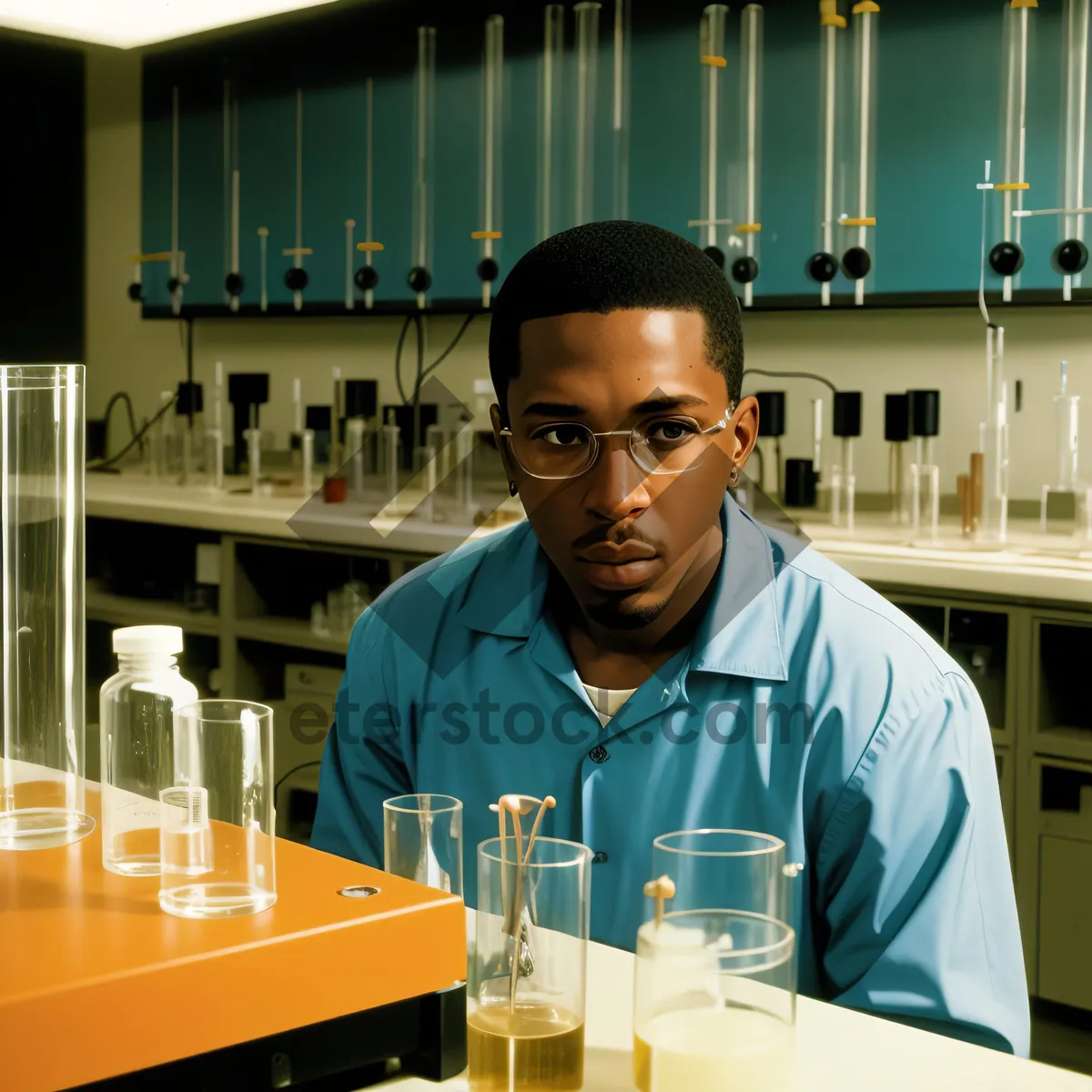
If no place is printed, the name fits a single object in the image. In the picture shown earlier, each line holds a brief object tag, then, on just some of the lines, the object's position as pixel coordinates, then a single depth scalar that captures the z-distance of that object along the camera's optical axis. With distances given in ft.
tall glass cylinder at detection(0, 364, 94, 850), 3.12
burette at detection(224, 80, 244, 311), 14.46
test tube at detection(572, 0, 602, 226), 11.62
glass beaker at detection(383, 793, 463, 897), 3.10
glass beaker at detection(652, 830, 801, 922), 2.36
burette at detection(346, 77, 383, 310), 13.28
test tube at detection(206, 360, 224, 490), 12.94
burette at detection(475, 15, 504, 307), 12.37
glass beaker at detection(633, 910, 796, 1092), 2.35
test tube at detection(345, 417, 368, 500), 12.30
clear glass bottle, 2.92
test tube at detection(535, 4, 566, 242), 11.88
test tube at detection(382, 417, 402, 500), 11.77
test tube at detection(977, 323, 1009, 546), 9.09
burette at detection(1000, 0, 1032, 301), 9.62
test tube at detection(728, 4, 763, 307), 10.80
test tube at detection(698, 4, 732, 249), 10.91
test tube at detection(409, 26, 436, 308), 12.93
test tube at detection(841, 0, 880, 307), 10.30
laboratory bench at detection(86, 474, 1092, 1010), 7.67
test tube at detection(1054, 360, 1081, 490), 9.44
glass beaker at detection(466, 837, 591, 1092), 2.55
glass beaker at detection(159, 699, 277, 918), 2.70
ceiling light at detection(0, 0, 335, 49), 4.96
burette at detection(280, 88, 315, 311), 13.70
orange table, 2.26
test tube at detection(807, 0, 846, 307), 10.46
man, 3.72
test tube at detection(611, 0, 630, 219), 11.55
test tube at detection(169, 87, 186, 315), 14.90
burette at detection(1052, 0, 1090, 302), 9.37
